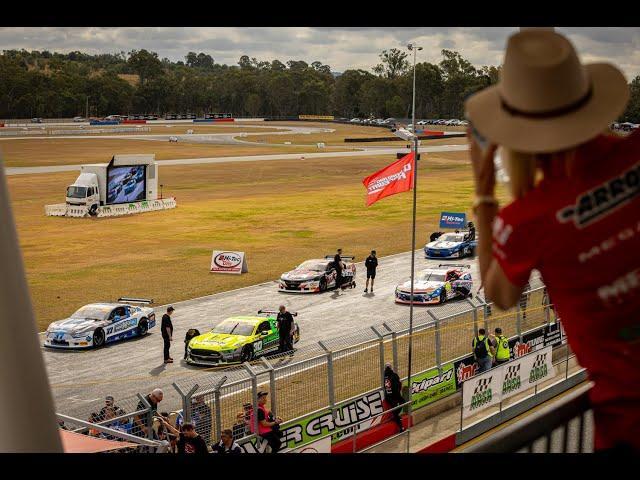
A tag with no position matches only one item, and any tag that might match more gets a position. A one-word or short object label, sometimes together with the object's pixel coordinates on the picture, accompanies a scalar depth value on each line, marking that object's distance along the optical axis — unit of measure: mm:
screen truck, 46719
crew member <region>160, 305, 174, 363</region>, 20828
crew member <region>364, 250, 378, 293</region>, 28750
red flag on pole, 22641
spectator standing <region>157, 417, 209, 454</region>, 10558
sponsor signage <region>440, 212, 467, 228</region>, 38906
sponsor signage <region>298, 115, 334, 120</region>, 167125
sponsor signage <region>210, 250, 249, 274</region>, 32812
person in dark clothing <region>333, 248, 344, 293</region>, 29422
